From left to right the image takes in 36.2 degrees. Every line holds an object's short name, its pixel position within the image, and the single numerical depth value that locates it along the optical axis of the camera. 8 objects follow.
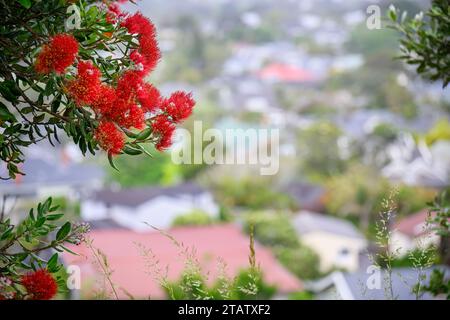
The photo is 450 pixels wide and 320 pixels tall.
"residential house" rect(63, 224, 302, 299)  11.85
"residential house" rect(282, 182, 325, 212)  20.91
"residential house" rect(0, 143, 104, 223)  19.44
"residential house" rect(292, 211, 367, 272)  17.20
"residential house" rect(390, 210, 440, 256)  16.08
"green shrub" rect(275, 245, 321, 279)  16.56
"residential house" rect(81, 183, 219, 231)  19.23
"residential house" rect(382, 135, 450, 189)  20.91
